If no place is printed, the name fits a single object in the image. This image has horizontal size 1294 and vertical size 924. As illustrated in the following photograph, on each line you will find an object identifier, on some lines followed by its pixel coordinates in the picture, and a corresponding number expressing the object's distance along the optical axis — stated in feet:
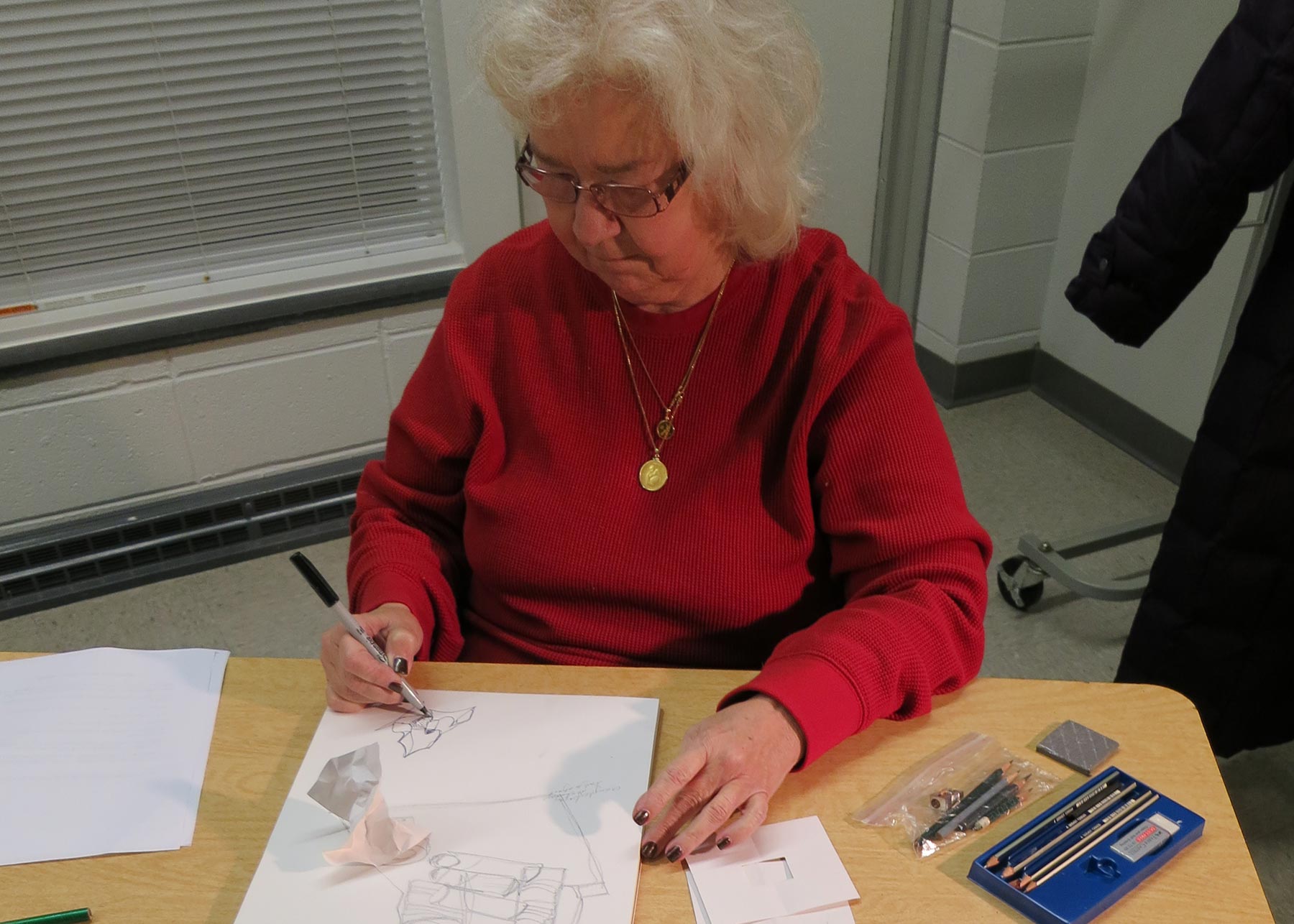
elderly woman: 3.13
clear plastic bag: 2.86
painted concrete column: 8.56
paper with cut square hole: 2.64
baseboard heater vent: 7.62
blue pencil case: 2.61
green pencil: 2.66
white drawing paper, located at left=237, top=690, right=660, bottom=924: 2.65
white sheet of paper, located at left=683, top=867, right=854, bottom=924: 2.61
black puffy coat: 4.68
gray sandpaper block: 3.03
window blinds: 6.73
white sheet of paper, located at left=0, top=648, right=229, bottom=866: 2.94
